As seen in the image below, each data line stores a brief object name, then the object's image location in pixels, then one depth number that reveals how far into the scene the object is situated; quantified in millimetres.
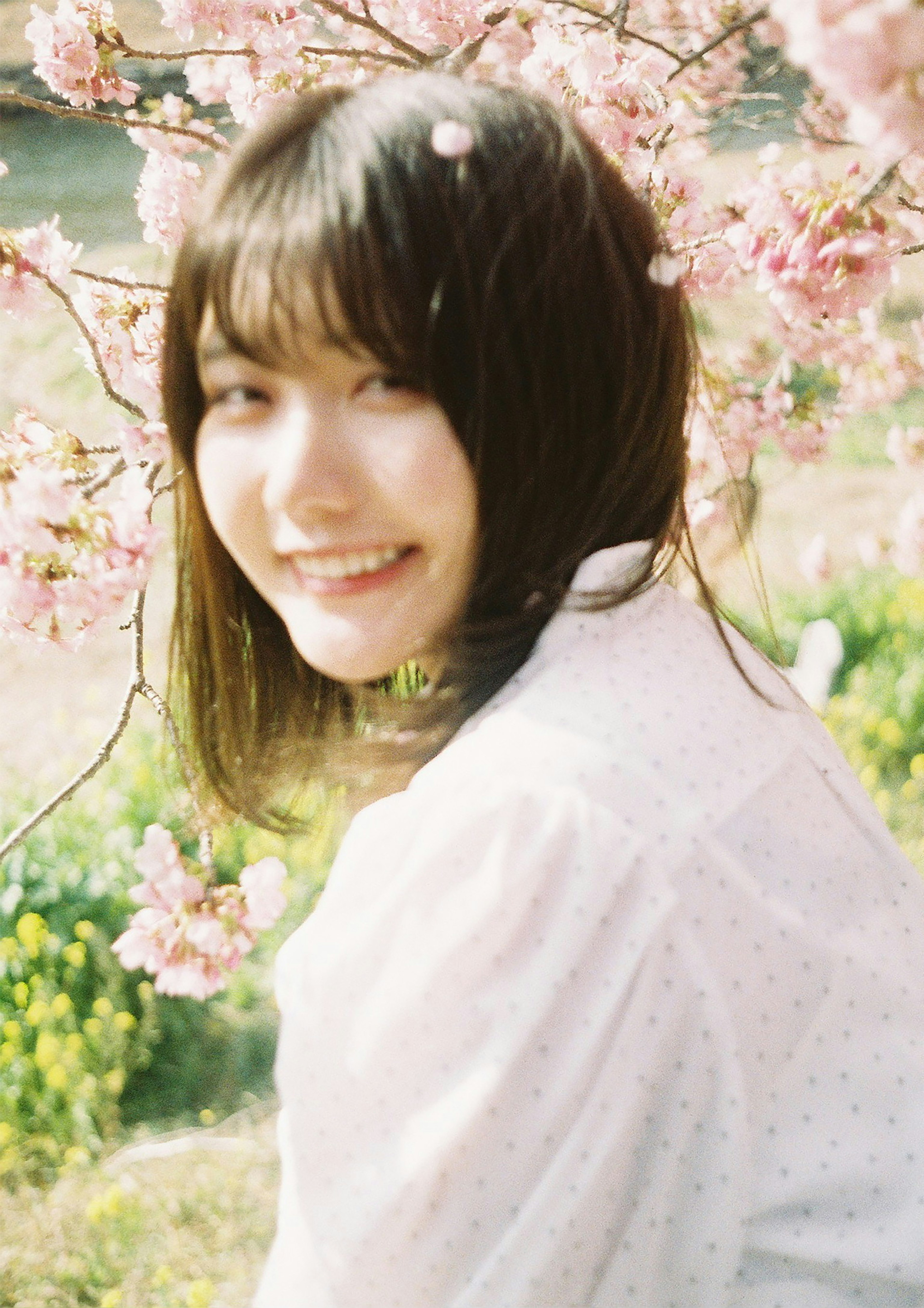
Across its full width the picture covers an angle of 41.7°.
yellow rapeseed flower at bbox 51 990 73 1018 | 2557
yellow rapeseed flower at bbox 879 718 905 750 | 3318
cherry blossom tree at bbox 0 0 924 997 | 1303
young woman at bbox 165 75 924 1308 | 881
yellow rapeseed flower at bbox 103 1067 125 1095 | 2551
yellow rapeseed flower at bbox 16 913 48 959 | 2693
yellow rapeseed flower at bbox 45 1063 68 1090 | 2486
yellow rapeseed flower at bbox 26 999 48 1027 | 2561
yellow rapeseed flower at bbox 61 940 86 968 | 2658
